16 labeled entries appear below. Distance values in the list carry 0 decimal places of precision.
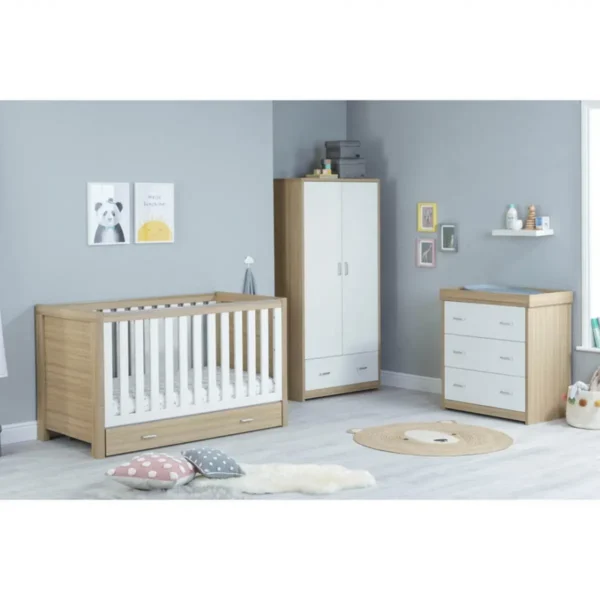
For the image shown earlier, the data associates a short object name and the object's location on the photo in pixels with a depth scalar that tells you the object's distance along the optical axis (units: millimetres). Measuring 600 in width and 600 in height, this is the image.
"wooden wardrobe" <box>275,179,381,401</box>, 5633
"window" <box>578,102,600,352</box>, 4980
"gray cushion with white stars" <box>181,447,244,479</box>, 3662
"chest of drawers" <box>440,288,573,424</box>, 4891
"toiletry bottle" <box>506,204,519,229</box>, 5266
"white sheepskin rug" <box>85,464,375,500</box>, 3518
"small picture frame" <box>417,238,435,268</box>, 5879
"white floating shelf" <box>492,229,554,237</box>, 5113
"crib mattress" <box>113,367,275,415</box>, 4289
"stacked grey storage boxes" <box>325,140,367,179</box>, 5844
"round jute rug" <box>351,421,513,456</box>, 4270
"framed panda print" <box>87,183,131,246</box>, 4730
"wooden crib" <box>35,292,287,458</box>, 4188
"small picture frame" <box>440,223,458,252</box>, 5746
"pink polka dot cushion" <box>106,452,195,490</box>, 3531
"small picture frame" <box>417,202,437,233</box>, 5848
